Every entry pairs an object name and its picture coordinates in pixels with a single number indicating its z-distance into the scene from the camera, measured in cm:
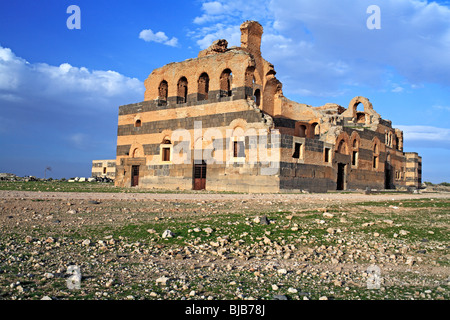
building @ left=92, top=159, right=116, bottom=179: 4622
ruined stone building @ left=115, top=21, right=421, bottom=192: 2022
